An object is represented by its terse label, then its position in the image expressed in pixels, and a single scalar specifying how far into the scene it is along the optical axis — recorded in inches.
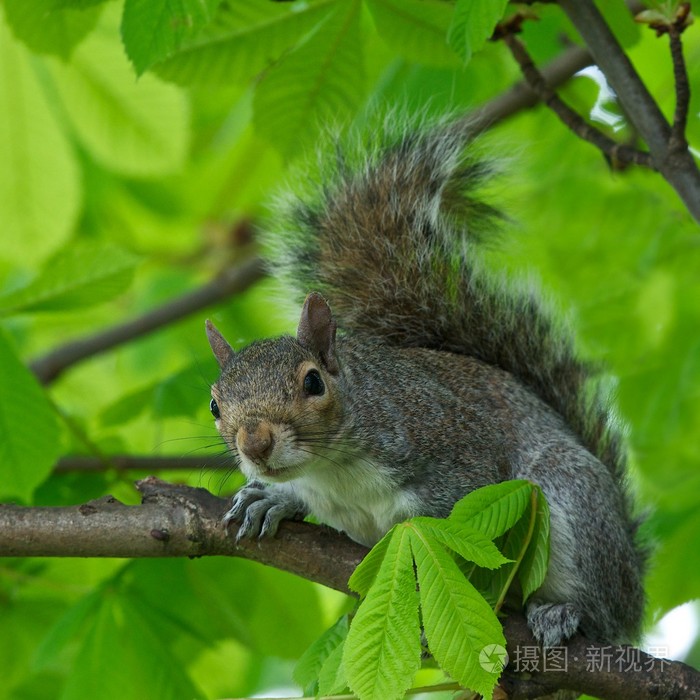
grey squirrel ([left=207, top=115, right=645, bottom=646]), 175.0
